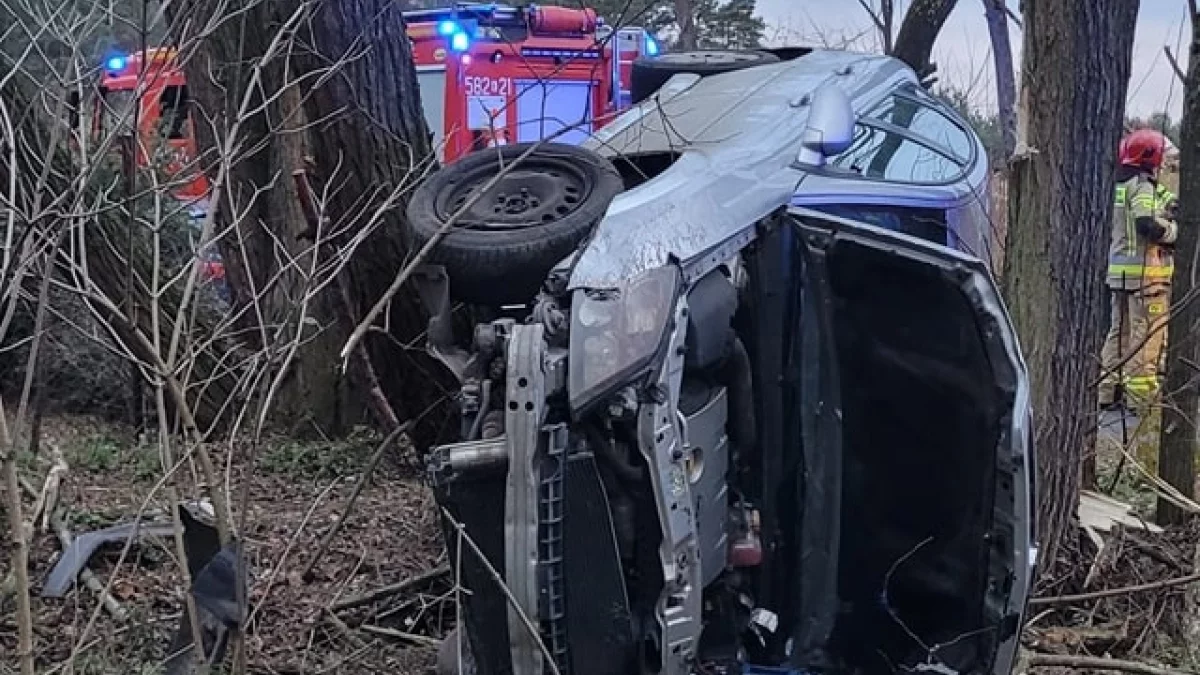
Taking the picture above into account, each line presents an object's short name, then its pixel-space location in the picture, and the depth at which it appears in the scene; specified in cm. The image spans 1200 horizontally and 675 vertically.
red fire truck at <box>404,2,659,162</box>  1137
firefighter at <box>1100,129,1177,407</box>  992
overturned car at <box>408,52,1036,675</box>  329
